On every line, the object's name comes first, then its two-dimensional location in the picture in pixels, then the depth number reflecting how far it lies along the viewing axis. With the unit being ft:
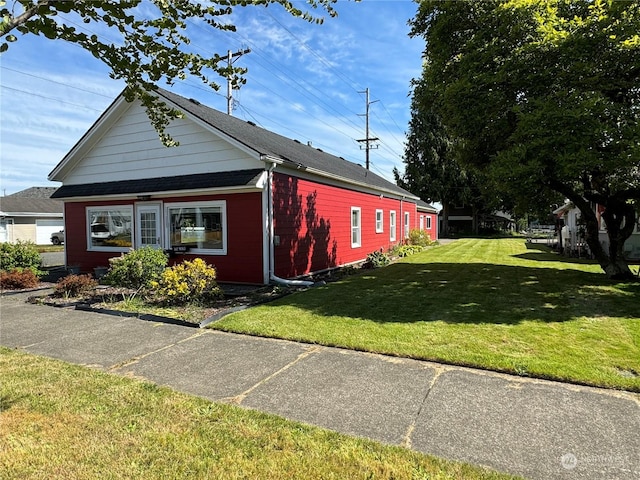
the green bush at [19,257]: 36.40
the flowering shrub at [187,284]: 24.85
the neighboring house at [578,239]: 45.47
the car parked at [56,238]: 108.29
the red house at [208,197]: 33.30
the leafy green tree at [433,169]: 125.90
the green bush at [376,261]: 47.13
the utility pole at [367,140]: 114.11
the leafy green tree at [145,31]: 8.63
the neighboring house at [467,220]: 154.62
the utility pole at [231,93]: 65.70
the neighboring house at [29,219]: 99.86
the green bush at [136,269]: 27.50
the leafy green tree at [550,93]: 24.67
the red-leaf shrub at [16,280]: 33.22
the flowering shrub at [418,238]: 74.59
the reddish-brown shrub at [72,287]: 28.66
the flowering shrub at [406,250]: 58.59
